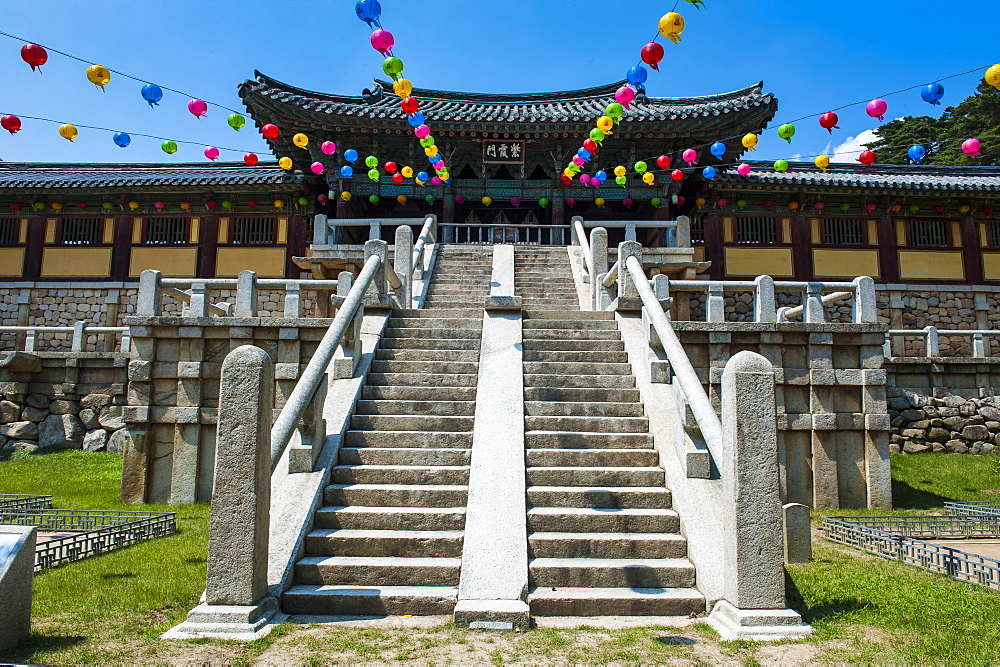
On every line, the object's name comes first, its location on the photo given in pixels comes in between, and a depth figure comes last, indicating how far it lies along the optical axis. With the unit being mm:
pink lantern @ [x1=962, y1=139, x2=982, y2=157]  10791
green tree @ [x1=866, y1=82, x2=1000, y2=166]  29139
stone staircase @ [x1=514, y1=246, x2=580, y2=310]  13117
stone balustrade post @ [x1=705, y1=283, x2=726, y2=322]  10281
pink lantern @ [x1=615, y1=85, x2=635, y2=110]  13160
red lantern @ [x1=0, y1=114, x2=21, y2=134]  9641
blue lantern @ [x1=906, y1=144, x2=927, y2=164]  10883
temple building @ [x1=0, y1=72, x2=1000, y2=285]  17984
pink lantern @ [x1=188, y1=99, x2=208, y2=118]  11164
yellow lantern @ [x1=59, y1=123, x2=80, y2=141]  10617
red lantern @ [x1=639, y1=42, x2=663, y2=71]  10383
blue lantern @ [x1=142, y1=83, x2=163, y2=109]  10328
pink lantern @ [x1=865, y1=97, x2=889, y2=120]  10539
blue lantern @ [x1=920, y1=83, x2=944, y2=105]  9553
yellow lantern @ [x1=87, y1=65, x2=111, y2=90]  9412
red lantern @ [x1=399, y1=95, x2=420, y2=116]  12641
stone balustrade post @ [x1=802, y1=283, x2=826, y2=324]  10148
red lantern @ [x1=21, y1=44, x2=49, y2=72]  8875
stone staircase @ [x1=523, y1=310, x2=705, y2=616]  5145
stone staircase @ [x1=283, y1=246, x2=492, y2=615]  5145
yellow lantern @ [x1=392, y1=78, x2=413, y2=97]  12289
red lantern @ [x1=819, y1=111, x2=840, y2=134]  11445
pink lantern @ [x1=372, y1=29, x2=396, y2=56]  11023
